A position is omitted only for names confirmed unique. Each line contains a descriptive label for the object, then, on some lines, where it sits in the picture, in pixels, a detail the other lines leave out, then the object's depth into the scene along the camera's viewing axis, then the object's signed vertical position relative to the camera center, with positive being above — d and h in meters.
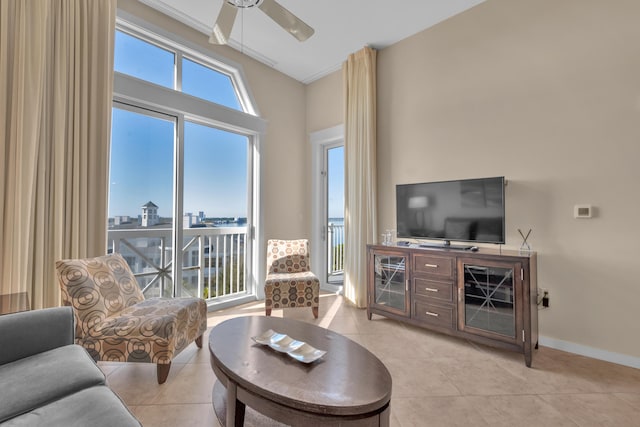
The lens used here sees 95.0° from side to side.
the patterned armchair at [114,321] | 1.84 -0.68
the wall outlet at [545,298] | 2.44 -0.69
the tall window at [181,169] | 2.82 +0.52
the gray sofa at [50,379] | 0.98 -0.65
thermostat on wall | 2.24 +0.04
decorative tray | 1.41 -0.67
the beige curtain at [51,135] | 1.97 +0.60
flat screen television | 2.49 +0.05
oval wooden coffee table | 1.08 -0.69
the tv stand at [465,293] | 2.18 -0.66
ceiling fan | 1.95 +1.38
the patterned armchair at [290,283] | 3.07 -0.71
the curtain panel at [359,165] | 3.53 +0.63
